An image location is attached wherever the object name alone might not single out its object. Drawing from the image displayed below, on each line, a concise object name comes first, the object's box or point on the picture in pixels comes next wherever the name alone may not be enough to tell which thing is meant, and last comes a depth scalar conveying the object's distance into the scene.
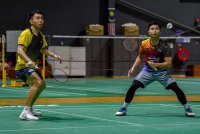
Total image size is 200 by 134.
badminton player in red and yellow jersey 11.94
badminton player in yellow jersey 11.21
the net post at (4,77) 23.27
